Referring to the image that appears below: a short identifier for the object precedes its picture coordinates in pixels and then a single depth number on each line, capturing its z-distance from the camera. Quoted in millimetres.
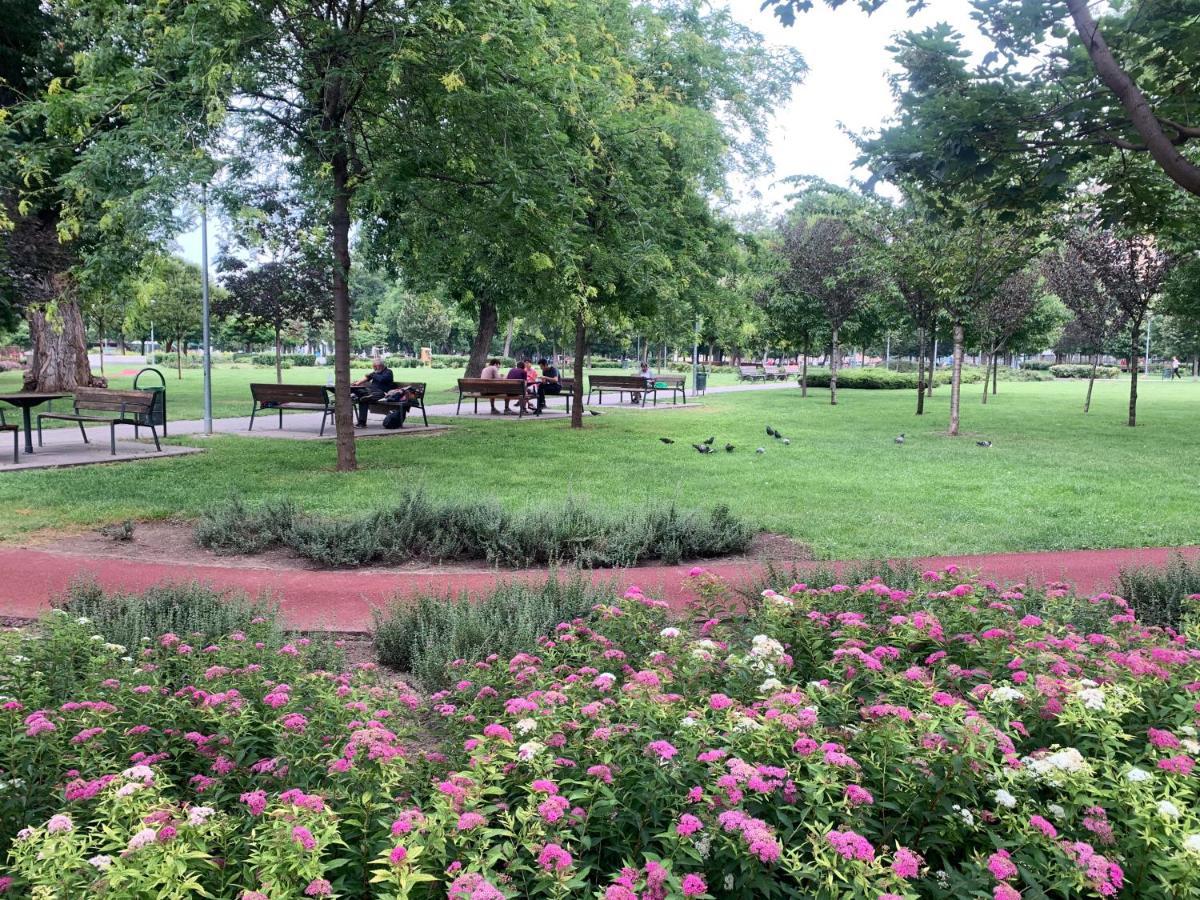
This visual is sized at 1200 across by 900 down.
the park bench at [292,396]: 15328
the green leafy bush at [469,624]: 4137
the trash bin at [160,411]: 12692
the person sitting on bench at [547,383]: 22438
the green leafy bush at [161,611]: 4273
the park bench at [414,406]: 16172
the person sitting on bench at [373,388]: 16422
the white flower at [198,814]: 1934
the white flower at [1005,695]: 2633
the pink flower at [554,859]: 1760
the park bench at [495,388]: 20578
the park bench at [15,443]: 10809
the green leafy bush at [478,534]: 6648
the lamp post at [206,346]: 14891
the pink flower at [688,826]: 1906
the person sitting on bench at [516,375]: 22006
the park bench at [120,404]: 12109
